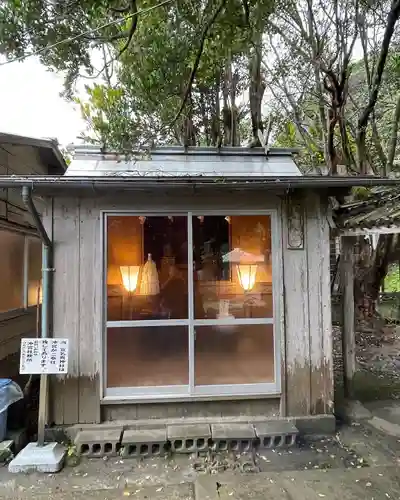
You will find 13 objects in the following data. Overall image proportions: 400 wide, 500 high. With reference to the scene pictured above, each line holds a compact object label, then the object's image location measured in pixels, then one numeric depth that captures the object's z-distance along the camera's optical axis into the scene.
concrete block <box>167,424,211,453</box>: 4.11
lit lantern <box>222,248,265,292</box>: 4.90
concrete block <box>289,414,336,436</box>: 4.47
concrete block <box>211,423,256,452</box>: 4.16
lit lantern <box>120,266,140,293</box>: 4.73
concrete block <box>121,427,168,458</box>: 4.07
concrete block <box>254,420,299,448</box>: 4.23
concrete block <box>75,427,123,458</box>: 4.05
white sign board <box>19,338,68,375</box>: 4.06
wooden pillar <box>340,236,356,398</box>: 5.30
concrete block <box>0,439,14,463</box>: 3.89
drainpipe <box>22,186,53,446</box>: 3.98
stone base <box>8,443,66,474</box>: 3.76
